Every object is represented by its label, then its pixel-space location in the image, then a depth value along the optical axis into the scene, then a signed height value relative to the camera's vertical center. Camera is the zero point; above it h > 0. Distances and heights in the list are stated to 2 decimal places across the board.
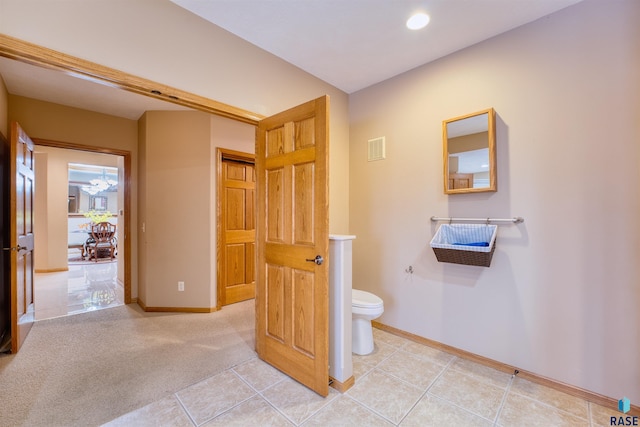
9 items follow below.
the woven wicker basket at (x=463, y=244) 2.04 -0.24
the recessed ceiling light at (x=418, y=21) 1.92 +1.39
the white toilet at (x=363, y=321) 2.27 -0.93
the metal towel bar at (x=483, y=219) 2.04 -0.04
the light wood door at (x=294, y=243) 1.82 -0.20
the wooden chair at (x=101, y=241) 7.25 -0.64
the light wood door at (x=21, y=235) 2.35 -0.16
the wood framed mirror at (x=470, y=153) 2.14 +0.50
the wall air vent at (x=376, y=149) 2.85 +0.69
